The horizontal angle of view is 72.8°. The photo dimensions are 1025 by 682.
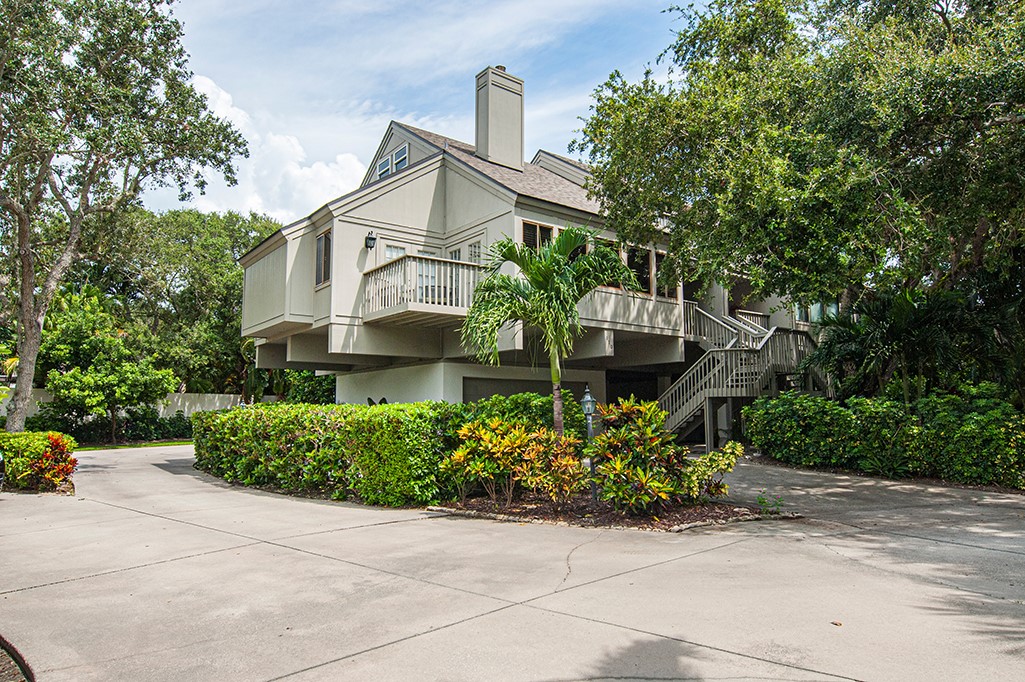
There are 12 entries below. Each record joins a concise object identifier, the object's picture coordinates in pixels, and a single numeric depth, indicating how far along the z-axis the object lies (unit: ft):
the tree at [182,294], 103.68
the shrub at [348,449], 33.19
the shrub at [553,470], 30.94
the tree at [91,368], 80.53
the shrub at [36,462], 41.32
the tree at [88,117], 49.24
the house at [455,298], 53.83
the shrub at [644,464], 27.78
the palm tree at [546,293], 34.24
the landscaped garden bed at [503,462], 28.30
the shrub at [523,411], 34.40
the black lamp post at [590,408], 31.40
